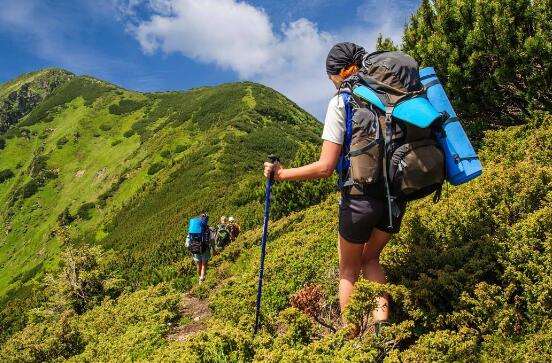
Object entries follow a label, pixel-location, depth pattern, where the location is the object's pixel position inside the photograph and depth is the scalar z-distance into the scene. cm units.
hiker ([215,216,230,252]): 1633
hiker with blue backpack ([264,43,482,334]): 294
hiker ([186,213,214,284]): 1239
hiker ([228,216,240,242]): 1706
